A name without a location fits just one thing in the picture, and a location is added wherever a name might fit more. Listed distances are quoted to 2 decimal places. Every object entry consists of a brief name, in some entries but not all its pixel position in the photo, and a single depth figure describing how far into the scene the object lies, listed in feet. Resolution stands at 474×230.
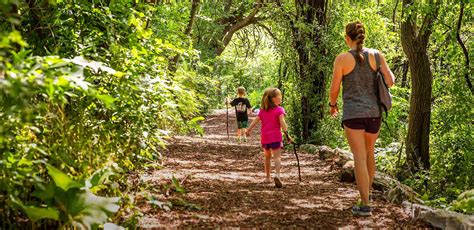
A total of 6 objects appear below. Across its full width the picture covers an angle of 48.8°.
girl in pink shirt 25.20
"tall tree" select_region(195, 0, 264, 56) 73.67
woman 16.98
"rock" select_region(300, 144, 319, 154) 38.91
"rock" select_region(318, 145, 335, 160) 33.99
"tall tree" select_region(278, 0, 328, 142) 43.37
